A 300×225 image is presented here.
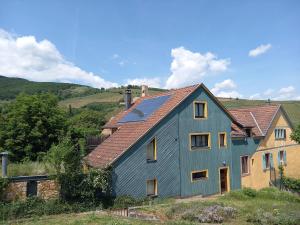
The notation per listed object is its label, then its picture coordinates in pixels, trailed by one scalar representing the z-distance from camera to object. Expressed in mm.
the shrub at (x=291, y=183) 31750
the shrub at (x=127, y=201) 19266
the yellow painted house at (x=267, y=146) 28781
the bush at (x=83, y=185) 18062
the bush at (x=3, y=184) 16281
